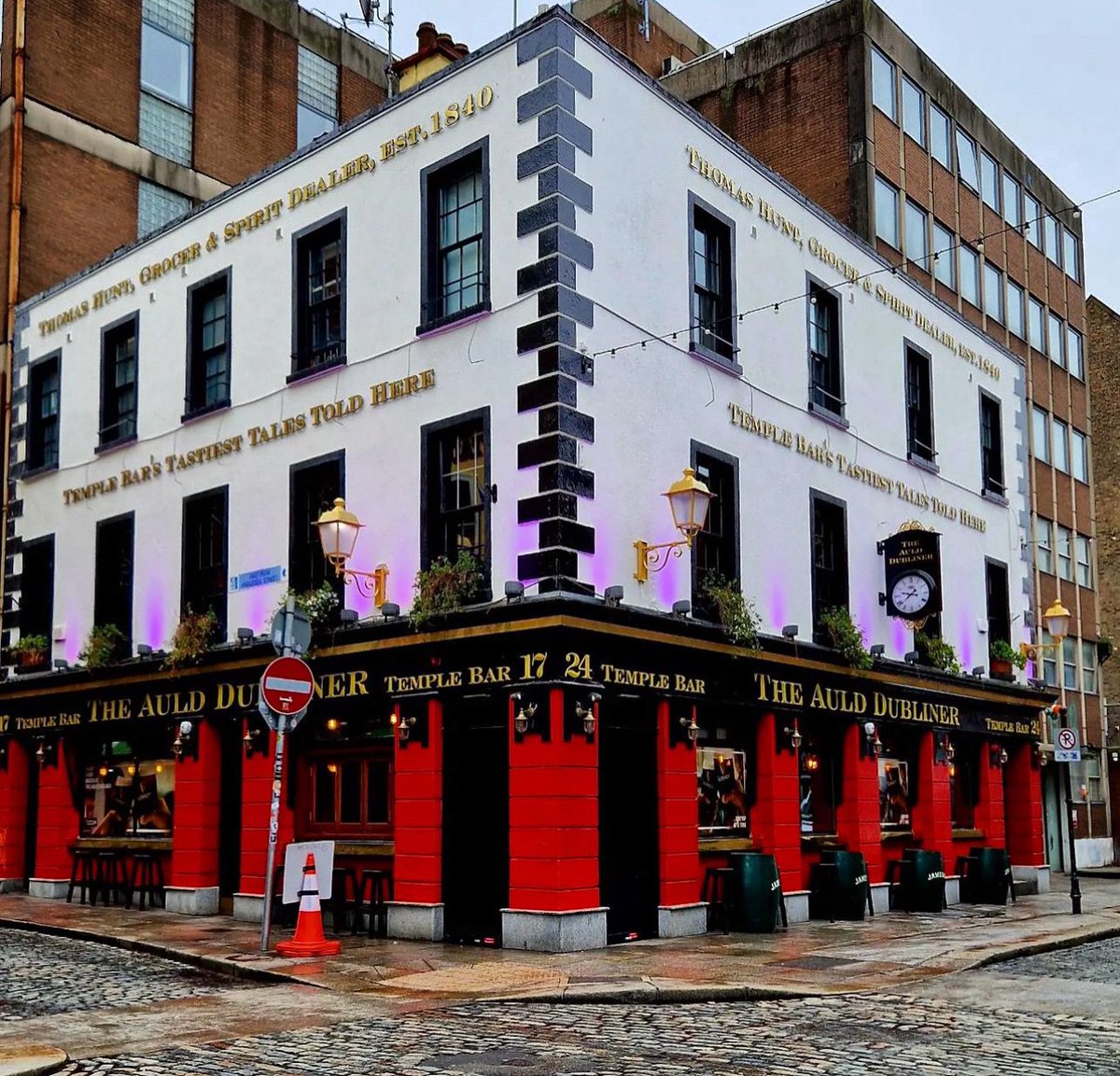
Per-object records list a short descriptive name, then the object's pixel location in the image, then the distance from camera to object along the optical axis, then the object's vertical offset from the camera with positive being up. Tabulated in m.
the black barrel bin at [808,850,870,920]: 19.77 -2.10
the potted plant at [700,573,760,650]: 18.41 +1.60
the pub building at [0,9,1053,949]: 16.75 +2.74
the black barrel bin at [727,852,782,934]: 17.83 -1.98
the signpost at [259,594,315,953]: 14.94 +0.34
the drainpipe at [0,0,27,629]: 25.78 +8.67
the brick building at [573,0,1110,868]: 33.00 +13.28
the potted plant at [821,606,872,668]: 21.00 +1.43
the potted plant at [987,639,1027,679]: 26.27 +1.36
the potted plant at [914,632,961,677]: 23.88 +1.37
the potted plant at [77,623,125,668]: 22.25 +1.37
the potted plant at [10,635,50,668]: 24.03 +1.40
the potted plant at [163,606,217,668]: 20.50 +1.38
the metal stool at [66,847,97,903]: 21.66 -2.09
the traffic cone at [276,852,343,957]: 15.13 -2.03
